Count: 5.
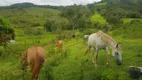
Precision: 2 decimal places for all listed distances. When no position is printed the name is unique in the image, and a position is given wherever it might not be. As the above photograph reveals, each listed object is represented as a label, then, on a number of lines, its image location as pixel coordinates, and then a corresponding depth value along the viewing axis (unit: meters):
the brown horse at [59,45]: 9.73
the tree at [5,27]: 15.31
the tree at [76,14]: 23.87
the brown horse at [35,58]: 4.13
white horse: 5.39
